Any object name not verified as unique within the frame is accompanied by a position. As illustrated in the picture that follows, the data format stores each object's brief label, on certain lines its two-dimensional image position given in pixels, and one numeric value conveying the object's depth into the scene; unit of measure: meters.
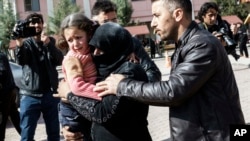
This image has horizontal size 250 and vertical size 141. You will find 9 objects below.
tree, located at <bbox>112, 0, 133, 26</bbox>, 34.09
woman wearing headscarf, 2.15
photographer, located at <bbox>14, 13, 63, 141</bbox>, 4.47
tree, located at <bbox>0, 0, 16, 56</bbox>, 30.55
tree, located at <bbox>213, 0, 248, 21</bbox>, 35.84
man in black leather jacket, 1.92
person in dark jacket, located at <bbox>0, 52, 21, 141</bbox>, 5.18
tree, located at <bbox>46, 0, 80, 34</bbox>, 33.09
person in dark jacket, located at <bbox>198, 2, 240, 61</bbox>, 5.02
